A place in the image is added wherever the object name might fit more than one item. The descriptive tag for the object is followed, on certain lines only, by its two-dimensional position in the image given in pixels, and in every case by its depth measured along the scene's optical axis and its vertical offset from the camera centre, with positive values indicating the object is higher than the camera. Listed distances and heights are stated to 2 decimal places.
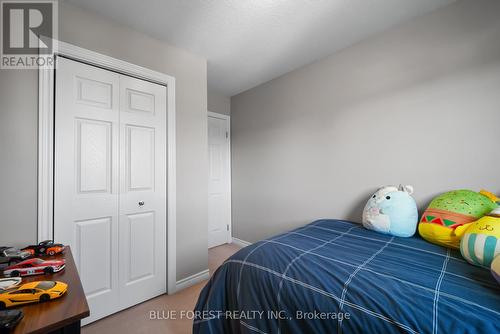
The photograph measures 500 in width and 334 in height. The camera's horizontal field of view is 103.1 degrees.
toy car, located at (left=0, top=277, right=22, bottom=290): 0.71 -0.41
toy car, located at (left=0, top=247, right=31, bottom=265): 0.93 -0.40
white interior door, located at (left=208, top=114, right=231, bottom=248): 3.16 -0.18
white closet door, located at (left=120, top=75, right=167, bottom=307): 1.75 -0.16
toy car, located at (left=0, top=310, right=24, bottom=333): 0.52 -0.40
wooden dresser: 0.55 -0.43
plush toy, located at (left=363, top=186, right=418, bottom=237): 1.42 -0.33
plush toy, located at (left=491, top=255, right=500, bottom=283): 0.77 -0.39
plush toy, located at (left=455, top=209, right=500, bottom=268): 0.91 -0.35
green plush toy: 1.19 -0.28
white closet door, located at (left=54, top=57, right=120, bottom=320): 1.47 -0.02
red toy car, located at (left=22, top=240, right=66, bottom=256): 1.06 -0.41
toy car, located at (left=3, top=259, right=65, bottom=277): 0.82 -0.40
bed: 0.71 -0.50
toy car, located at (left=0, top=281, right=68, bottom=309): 0.64 -0.40
